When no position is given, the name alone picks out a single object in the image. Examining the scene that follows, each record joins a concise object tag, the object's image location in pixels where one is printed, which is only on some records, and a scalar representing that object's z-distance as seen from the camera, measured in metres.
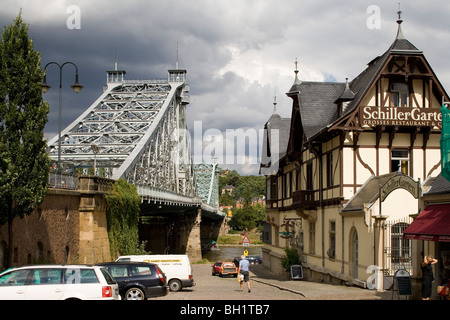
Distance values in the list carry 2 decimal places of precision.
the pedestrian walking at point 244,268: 24.02
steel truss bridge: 50.09
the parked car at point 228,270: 42.62
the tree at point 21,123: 19.41
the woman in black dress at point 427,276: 16.52
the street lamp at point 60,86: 23.14
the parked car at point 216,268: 43.50
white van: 25.91
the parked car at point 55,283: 13.52
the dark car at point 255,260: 64.44
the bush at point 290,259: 36.11
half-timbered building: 22.88
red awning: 16.78
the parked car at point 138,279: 19.28
